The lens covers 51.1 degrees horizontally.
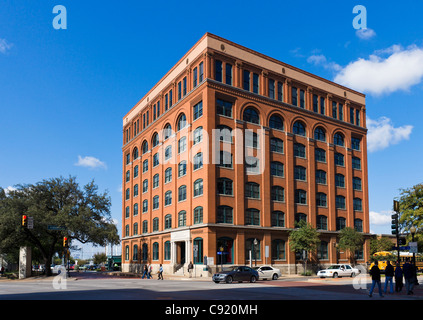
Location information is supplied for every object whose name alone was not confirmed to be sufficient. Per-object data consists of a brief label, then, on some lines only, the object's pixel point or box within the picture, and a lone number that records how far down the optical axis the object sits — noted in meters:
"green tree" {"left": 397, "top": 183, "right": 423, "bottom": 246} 60.06
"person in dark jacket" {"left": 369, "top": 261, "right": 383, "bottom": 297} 22.47
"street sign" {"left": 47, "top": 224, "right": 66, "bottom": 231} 42.94
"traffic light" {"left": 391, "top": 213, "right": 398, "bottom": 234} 28.98
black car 36.50
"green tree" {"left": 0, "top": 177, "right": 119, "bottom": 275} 56.03
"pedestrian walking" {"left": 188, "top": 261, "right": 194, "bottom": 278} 47.75
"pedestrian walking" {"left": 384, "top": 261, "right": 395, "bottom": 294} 23.77
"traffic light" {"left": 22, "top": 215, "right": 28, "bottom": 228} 35.92
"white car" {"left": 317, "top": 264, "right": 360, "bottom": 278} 42.06
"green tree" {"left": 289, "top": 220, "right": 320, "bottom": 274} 53.09
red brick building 50.66
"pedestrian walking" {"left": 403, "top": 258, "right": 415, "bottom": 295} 23.91
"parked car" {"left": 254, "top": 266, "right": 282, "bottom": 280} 42.06
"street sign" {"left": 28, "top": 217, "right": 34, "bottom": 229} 36.52
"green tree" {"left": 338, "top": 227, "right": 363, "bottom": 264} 59.56
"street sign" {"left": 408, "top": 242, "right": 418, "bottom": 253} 29.22
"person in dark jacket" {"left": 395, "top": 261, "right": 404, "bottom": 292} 25.48
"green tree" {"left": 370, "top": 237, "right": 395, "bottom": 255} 66.62
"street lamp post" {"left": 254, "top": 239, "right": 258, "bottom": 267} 48.92
